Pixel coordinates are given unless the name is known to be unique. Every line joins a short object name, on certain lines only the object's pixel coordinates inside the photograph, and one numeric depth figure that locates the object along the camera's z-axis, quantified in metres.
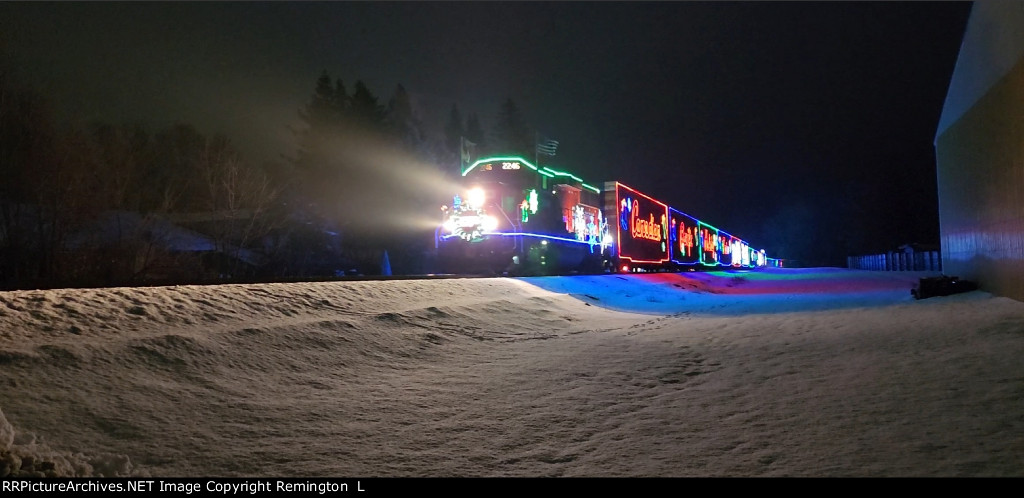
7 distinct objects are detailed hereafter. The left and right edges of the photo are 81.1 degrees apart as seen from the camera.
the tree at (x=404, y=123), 48.77
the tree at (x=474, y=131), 70.49
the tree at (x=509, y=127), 71.69
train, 18.69
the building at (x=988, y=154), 9.76
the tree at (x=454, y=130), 68.52
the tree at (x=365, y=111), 46.47
